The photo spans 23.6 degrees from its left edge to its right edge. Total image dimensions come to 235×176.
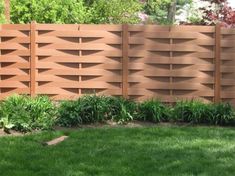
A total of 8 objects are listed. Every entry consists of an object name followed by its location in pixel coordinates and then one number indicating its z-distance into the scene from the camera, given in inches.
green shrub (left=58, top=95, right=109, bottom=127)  386.7
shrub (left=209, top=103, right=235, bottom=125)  405.4
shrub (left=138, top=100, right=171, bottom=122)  405.1
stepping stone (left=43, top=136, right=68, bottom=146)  325.7
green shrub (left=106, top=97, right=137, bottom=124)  400.8
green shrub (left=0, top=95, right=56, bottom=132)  364.8
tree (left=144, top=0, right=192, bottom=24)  901.7
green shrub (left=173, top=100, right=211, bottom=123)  404.2
